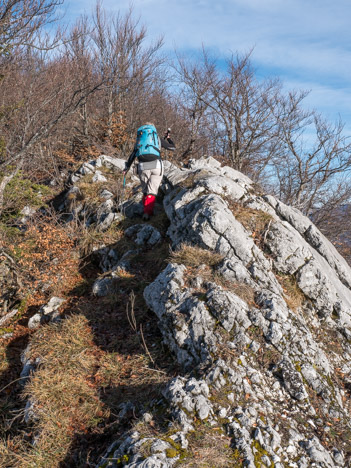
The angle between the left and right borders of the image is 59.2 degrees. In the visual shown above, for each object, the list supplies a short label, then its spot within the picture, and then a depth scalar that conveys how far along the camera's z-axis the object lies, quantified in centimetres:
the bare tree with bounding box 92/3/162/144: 1552
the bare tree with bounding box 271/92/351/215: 1658
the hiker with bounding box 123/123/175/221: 773
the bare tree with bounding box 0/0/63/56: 732
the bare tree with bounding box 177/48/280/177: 1605
